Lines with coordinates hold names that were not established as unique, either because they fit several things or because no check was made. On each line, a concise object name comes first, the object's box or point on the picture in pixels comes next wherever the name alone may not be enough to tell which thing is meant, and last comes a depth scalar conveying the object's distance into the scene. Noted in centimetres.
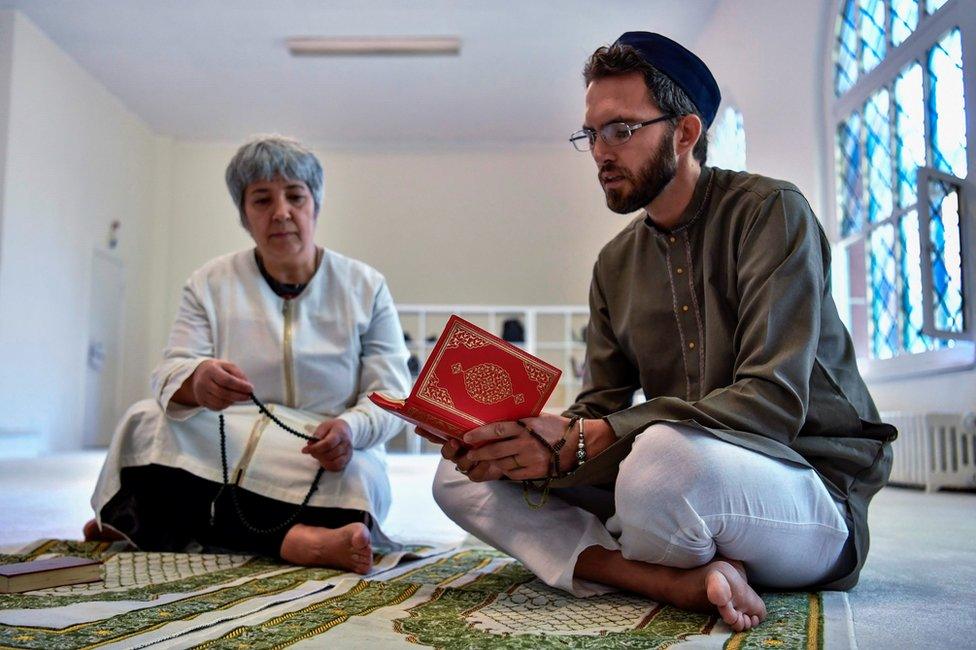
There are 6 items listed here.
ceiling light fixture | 948
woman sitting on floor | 247
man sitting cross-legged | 156
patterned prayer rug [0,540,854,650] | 134
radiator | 515
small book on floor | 181
